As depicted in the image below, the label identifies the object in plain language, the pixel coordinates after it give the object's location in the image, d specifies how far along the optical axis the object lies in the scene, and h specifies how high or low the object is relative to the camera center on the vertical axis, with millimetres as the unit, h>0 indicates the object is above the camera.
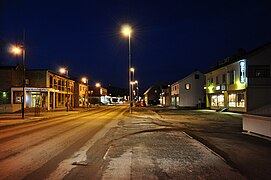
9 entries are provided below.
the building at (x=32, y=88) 38312 +1765
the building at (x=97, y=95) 95356 +1331
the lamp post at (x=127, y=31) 29869 +8590
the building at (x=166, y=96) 69900 +629
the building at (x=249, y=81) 29328 +2160
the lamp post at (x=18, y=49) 25144 +5361
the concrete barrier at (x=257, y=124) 11551 -1394
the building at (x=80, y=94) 67062 +1335
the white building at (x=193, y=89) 53781 +2002
